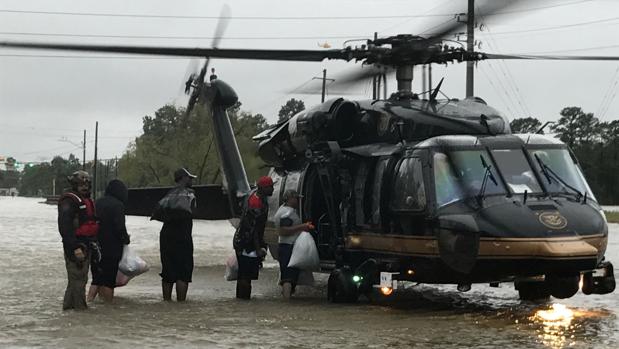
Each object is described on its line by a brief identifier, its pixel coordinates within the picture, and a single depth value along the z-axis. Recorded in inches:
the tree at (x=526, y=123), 3348.9
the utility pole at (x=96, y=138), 2836.6
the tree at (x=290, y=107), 5403.5
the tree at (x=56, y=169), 6452.8
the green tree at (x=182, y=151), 2837.1
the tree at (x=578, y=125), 4042.8
